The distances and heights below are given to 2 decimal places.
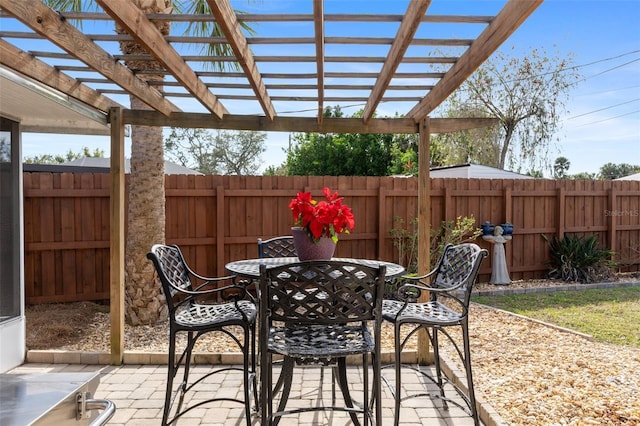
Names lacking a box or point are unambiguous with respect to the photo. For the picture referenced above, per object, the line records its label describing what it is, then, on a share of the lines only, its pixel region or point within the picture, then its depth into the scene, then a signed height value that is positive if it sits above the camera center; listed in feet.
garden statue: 20.99 -2.26
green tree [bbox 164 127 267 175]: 64.64 +8.73
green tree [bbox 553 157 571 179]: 88.18 +8.95
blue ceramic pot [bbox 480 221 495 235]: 21.01 -0.89
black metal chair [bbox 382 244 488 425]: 7.51 -1.89
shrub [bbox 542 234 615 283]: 22.01 -2.50
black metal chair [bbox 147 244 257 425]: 7.53 -1.94
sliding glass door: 10.53 -1.00
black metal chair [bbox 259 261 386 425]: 6.36 -1.46
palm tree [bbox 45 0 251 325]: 14.17 -0.33
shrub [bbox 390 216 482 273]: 19.25 -1.24
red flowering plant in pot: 8.09 -0.28
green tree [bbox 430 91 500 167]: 42.21 +6.62
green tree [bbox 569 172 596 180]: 101.54 +8.10
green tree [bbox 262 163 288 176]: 63.20 +5.79
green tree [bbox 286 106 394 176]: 45.44 +5.66
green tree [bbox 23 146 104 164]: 76.18 +9.67
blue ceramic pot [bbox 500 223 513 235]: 21.03 -0.94
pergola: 6.22 +2.54
